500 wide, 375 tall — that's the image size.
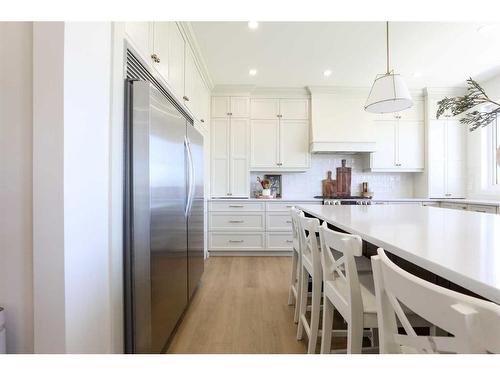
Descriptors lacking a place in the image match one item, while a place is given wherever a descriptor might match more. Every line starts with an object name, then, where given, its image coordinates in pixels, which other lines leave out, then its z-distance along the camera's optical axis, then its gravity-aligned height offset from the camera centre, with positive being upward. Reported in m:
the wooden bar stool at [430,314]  0.39 -0.21
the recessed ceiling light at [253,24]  2.55 +1.58
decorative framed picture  4.58 +0.11
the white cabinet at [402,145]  4.29 +0.70
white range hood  4.20 +1.08
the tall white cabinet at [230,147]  4.17 +0.65
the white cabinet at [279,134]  4.27 +0.87
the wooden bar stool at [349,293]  0.96 -0.44
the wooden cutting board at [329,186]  4.47 +0.04
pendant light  2.08 +0.76
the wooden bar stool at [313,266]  1.42 -0.45
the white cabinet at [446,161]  4.20 +0.43
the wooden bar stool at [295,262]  1.91 -0.61
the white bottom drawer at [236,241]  3.98 -0.79
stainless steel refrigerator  1.39 -0.17
